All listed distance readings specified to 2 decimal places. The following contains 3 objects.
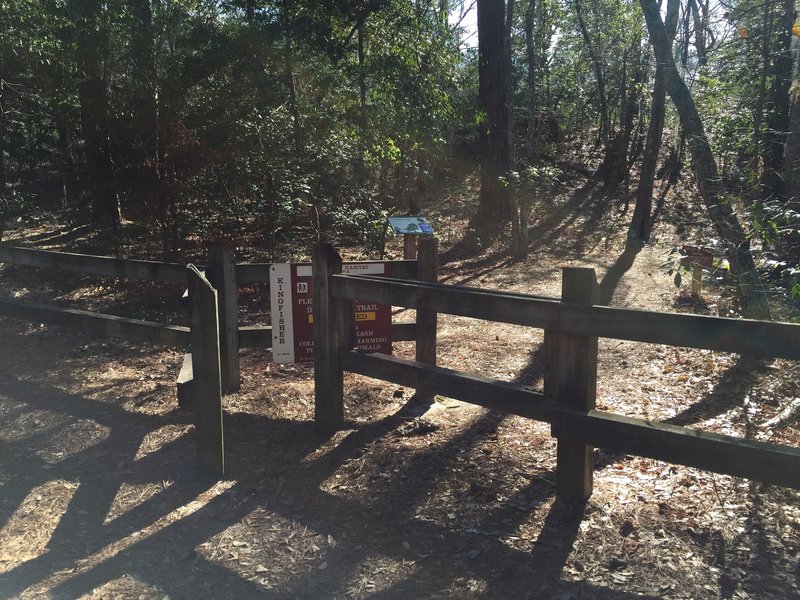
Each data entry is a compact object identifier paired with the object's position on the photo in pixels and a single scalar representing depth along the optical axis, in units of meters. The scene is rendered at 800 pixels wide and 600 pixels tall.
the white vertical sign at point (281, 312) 6.04
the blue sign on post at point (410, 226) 11.95
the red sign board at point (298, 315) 6.05
